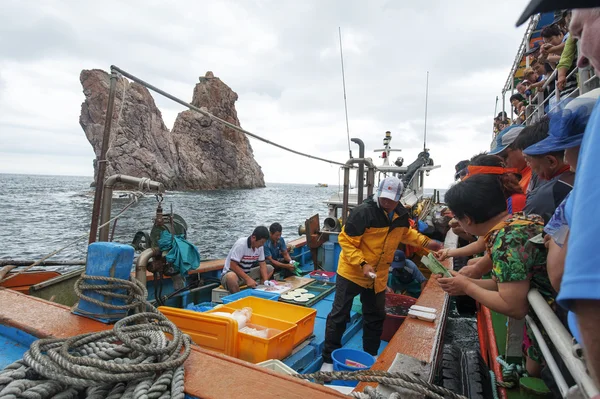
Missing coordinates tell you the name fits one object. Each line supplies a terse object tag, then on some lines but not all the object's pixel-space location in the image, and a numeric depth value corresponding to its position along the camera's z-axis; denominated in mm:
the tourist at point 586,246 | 510
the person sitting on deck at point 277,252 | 6191
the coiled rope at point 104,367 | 1441
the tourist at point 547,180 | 1889
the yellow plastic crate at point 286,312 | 3277
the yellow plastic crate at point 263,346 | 2596
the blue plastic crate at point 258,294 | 4143
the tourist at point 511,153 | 3100
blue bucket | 2891
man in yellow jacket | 3484
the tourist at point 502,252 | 1418
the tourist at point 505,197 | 2059
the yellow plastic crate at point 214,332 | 2516
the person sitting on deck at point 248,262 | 5121
